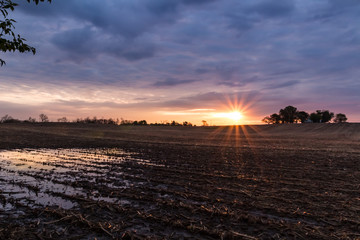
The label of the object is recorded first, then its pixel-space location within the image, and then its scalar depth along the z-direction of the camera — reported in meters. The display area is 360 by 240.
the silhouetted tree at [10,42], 5.91
